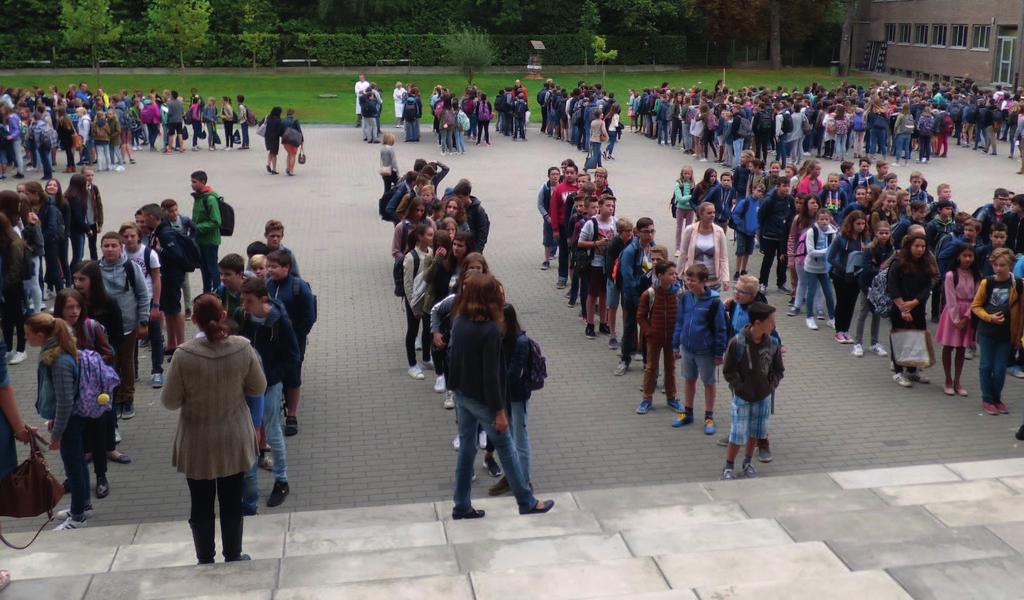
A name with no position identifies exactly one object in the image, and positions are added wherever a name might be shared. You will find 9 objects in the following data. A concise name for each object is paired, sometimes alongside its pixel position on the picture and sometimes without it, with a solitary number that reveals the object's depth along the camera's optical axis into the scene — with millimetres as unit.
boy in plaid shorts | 8391
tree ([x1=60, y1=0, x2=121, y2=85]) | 42281
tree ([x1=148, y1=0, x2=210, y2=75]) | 42281
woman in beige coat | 6086
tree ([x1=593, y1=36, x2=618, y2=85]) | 48531
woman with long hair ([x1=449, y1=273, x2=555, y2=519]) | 6703
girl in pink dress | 10688
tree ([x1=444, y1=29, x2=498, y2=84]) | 42250
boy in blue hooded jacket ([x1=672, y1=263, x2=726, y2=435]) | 9352
